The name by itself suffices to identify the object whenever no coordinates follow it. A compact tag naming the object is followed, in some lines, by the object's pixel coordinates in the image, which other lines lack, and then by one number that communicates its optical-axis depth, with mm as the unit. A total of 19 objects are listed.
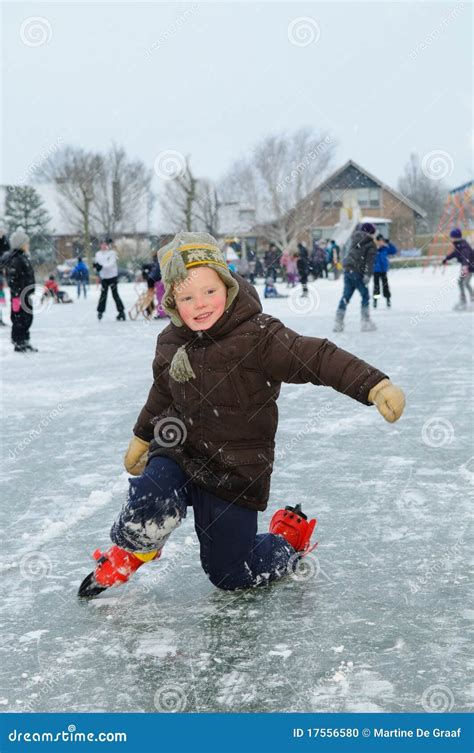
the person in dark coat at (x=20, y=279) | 10742
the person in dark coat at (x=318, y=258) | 35688
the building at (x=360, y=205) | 57281
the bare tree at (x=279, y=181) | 52406
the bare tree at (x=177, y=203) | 53438
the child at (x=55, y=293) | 25969
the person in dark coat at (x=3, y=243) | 12762
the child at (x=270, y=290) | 25312
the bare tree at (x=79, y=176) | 55969
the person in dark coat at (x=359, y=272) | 11906
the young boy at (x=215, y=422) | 2688
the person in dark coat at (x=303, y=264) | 23598
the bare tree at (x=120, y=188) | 55781
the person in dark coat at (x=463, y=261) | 15930
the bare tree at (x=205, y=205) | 54156
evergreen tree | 61531
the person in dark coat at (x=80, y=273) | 28948
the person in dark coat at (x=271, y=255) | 32409
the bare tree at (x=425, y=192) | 68812
